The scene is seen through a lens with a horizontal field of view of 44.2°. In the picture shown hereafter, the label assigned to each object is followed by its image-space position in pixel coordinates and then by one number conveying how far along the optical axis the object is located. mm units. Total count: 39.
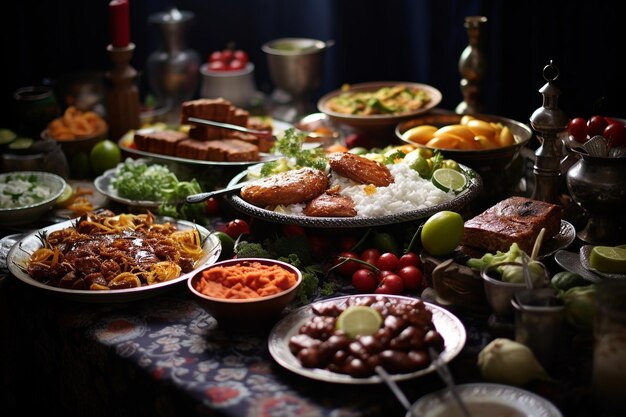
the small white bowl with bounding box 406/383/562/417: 1697
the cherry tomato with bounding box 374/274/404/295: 2379
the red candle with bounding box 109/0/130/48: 3777
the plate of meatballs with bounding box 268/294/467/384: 1855
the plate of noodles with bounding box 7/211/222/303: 2361
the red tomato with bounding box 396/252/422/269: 2488
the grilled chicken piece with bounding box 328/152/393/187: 2773
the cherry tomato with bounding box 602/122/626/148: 2465
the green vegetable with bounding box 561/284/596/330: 1982
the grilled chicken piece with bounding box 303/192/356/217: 2578
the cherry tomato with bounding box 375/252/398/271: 2492
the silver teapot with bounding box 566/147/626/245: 2422
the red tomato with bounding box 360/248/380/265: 2531
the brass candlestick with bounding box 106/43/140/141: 3859
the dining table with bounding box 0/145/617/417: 1864
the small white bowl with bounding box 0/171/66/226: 3021
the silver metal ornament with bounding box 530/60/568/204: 2656
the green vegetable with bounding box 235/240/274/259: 2520
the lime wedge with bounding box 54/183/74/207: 3229
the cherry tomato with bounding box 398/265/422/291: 2418
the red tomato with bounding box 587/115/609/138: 2656
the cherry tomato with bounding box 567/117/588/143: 2701
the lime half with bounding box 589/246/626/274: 2234
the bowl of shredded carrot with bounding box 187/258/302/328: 2111
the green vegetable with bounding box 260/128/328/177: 2975
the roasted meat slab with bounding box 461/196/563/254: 2367
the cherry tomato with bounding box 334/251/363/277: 2527
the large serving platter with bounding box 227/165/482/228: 2527
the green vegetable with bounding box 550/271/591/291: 2105
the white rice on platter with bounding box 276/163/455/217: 2605
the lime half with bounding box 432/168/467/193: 2734
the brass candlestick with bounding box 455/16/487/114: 3617
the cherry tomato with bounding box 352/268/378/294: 2426
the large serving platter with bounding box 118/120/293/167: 3258
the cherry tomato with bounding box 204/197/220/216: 3160
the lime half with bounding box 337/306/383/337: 1985
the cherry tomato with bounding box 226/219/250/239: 2828
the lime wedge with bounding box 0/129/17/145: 3623
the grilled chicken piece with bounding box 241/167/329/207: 2670
